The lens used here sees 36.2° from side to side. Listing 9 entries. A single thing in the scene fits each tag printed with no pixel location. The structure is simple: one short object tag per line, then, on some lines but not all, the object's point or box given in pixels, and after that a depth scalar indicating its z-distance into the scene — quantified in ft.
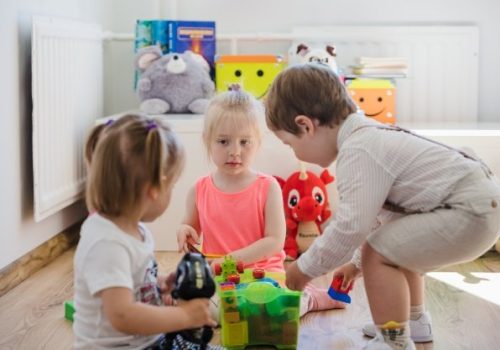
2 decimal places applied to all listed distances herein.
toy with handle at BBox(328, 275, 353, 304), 5.69
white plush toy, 9.35
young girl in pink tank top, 6.31
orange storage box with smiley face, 9.19
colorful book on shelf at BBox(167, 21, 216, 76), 9.74
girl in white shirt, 3.86
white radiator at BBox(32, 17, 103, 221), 7.33
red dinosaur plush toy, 8.31
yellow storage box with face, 9.45
